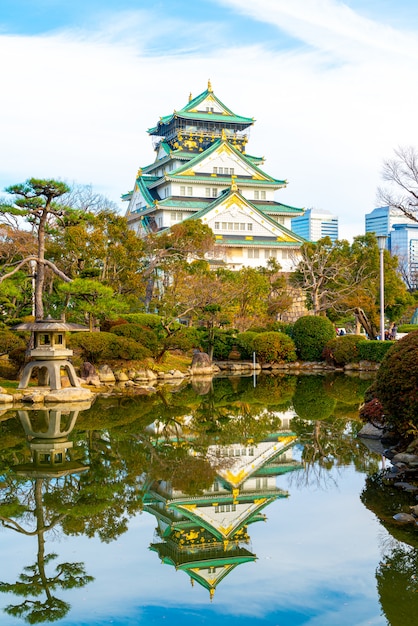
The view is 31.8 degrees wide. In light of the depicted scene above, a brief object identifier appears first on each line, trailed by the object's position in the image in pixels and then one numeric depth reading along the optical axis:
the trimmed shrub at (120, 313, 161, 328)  27.89
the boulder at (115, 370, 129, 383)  24.34
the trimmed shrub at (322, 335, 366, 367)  30.84
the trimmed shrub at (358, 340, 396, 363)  29.27
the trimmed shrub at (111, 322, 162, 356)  25.61
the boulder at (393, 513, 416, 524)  8.18
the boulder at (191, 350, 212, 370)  29.45
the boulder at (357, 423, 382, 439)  13.47
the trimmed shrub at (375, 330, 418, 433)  10.75
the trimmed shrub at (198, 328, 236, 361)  31.03
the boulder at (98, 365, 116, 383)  23.83
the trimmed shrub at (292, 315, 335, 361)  31.91
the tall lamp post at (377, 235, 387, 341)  25.31
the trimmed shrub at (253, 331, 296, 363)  31.52
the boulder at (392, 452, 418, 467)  10.52
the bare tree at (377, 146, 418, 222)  25.05
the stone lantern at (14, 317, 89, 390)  18.83
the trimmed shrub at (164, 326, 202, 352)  27.19
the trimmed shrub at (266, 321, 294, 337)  34.42
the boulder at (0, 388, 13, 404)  18.39
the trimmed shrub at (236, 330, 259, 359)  31.84
